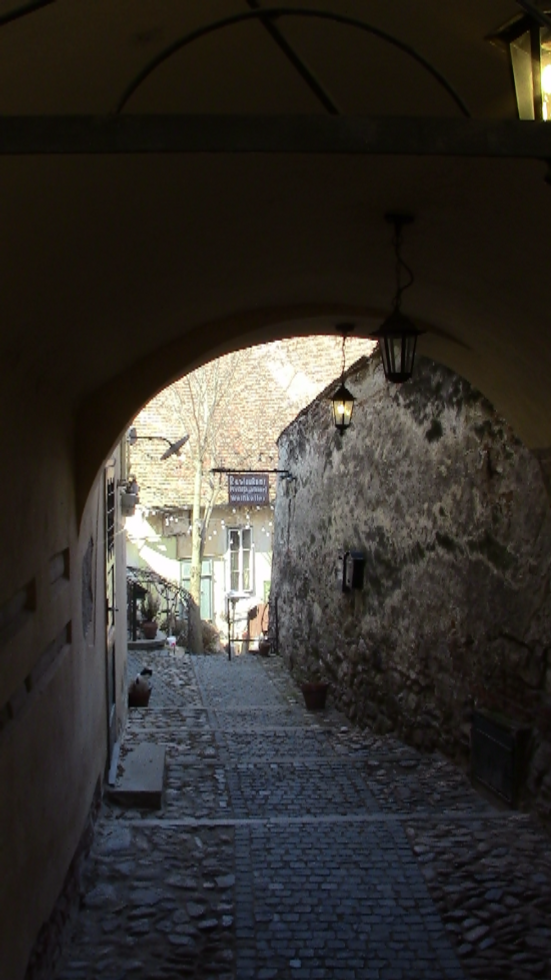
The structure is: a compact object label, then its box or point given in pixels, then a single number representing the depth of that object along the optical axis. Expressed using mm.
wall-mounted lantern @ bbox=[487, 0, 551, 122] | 2102
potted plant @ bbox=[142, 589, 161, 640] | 15055
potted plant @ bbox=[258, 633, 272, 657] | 14773
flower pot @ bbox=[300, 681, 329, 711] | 9688
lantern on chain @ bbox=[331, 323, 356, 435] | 6898
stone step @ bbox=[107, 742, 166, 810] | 5684
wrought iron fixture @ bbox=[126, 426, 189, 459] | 16031
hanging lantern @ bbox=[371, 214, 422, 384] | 3836
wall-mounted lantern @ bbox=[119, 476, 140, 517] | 8910
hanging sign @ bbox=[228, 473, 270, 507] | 15852
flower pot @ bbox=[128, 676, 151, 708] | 9320
